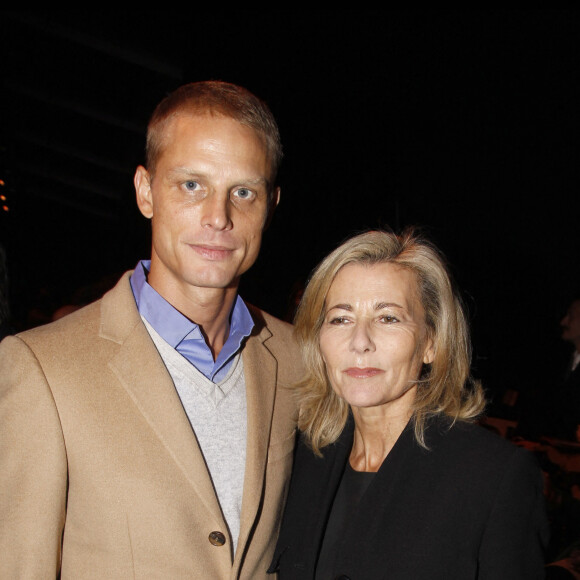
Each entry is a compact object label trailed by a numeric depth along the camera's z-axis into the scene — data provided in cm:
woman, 152
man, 139
